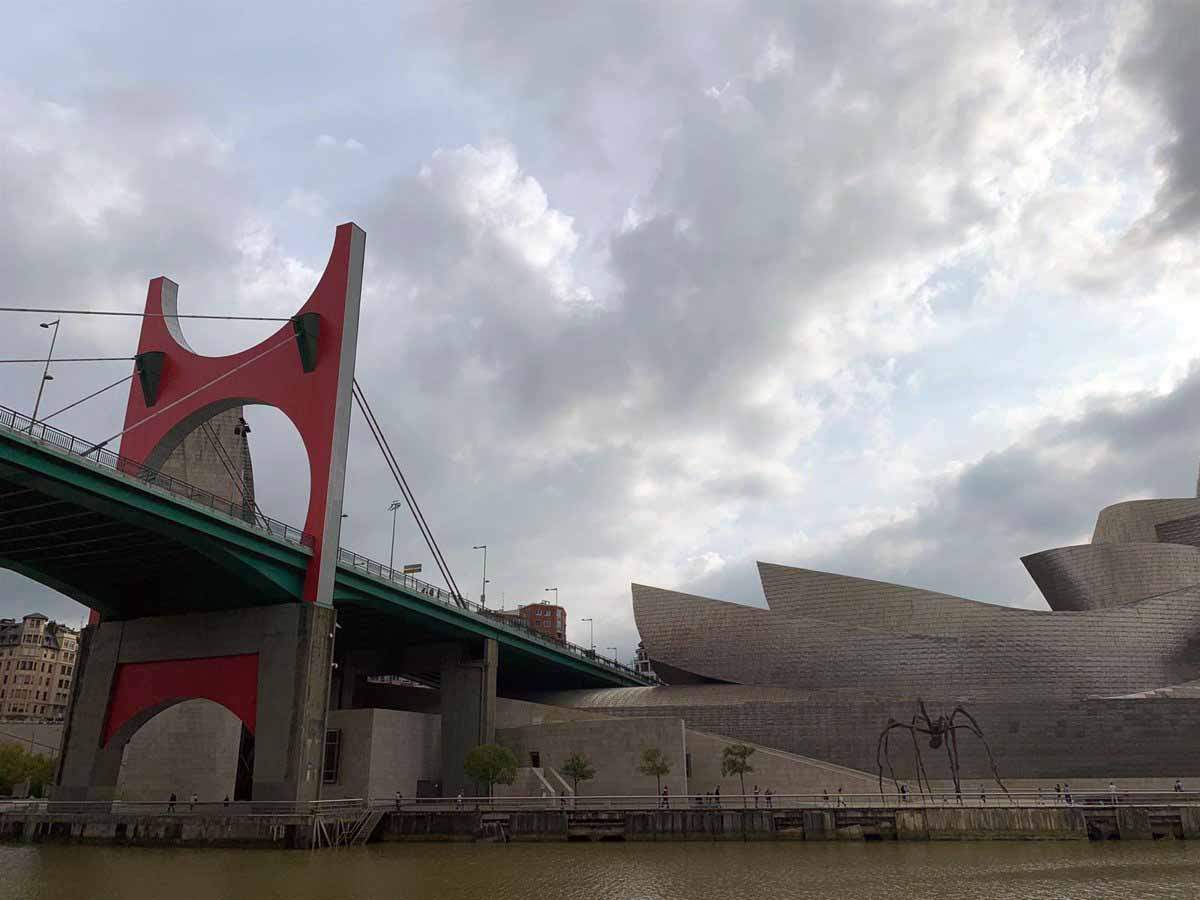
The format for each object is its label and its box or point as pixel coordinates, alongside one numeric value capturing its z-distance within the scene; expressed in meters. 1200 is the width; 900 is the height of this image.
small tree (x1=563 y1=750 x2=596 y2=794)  40.88
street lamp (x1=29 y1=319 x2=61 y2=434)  31.60
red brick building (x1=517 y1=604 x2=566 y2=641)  166.26
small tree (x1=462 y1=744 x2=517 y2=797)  40.16
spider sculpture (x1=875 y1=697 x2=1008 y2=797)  44.69
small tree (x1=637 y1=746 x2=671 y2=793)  40.94
